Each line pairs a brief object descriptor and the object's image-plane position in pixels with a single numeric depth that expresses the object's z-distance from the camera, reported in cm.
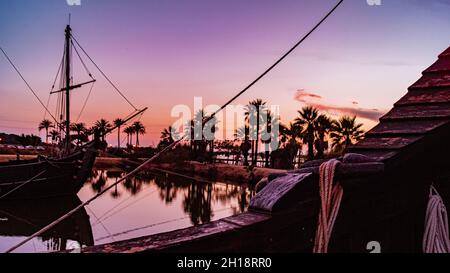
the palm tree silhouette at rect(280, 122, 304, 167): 4546
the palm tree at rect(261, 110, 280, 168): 5113
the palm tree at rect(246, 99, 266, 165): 5852
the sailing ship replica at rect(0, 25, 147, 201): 2764
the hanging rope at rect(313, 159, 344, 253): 215
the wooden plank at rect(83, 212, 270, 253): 162
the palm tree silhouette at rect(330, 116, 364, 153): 4316
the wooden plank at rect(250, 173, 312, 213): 205
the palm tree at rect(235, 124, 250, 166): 5484
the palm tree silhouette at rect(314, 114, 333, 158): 4516
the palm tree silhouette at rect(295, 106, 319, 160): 4656
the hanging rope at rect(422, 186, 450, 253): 279
